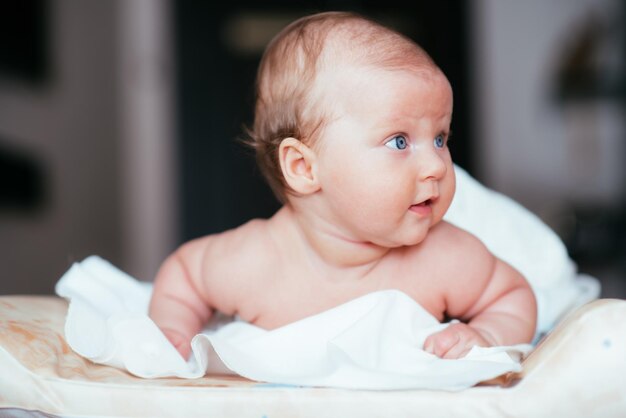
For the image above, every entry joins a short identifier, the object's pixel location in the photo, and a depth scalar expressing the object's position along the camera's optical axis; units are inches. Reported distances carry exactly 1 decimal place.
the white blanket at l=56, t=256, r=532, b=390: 29.3
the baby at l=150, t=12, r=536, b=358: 34.8
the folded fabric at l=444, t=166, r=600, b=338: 48.3
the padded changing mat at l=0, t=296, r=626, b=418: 27.9
